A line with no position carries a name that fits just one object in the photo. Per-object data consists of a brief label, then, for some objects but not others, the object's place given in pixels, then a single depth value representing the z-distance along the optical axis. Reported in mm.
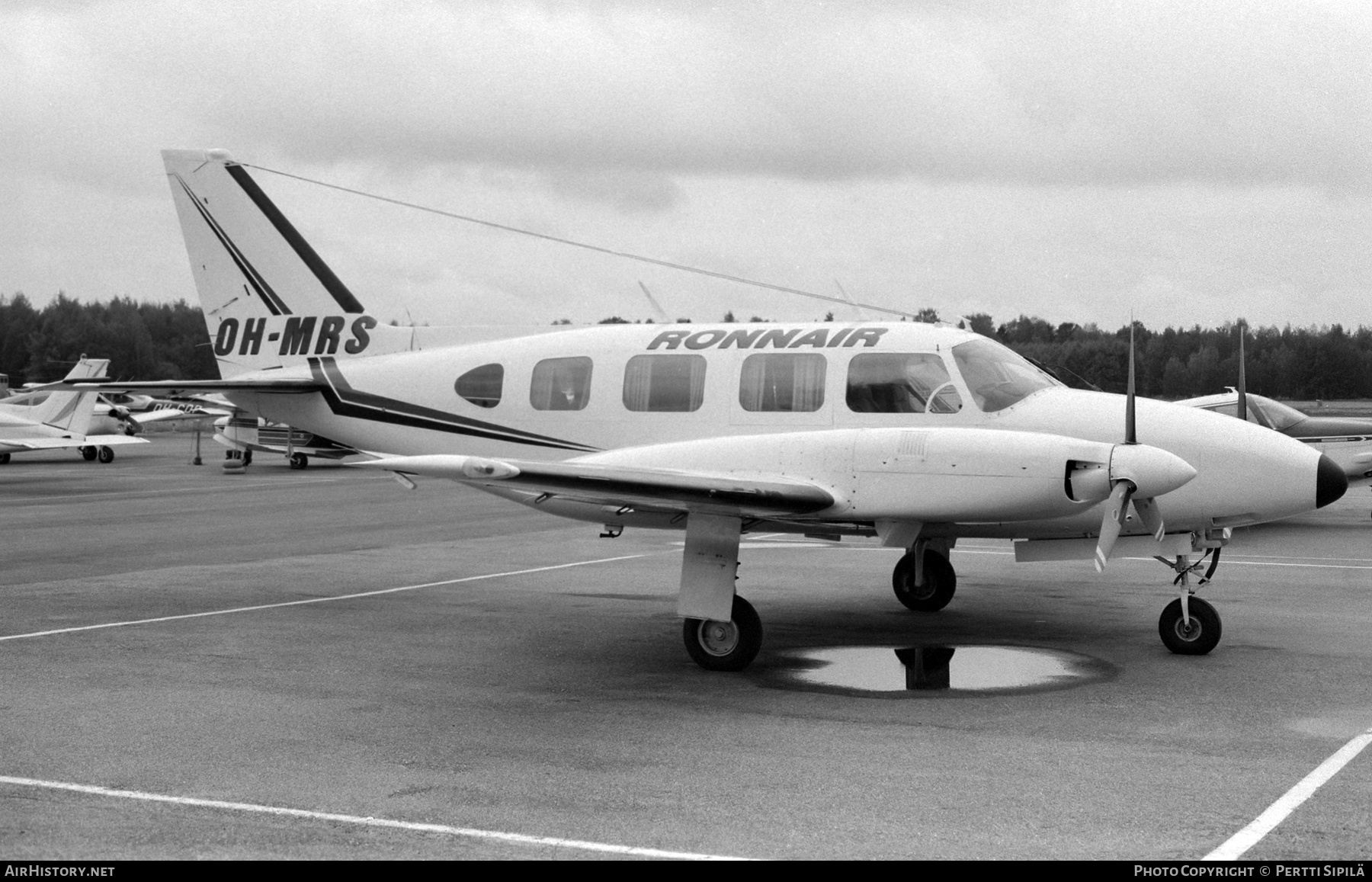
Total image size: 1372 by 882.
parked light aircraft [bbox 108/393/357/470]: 38406
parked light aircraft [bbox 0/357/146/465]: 36844
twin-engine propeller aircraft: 9297
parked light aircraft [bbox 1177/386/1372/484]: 23219
